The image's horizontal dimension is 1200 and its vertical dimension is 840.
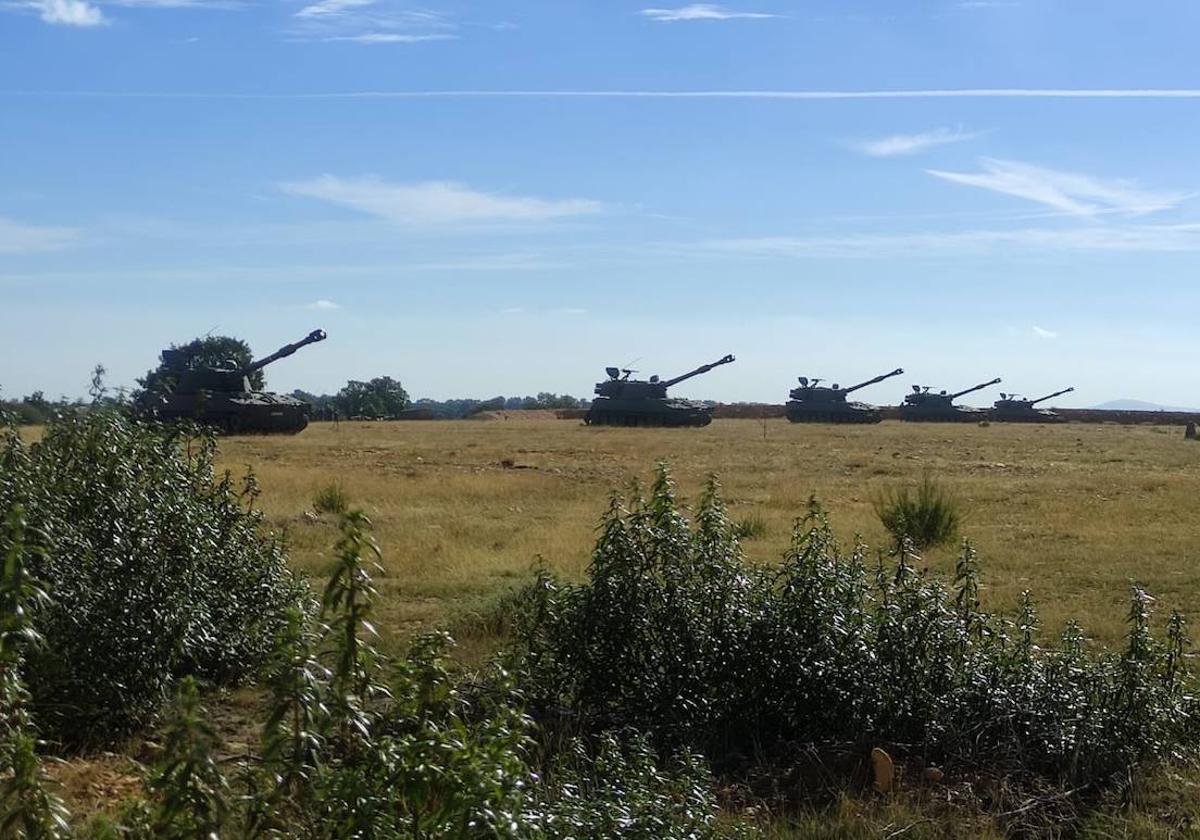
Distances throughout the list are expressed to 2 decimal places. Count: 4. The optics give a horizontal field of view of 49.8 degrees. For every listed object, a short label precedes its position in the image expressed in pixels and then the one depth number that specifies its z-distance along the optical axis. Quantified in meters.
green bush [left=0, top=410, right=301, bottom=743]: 6.34
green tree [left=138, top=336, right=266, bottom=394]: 39.38
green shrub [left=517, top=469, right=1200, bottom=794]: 6.00
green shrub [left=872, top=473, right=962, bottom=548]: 13.59
